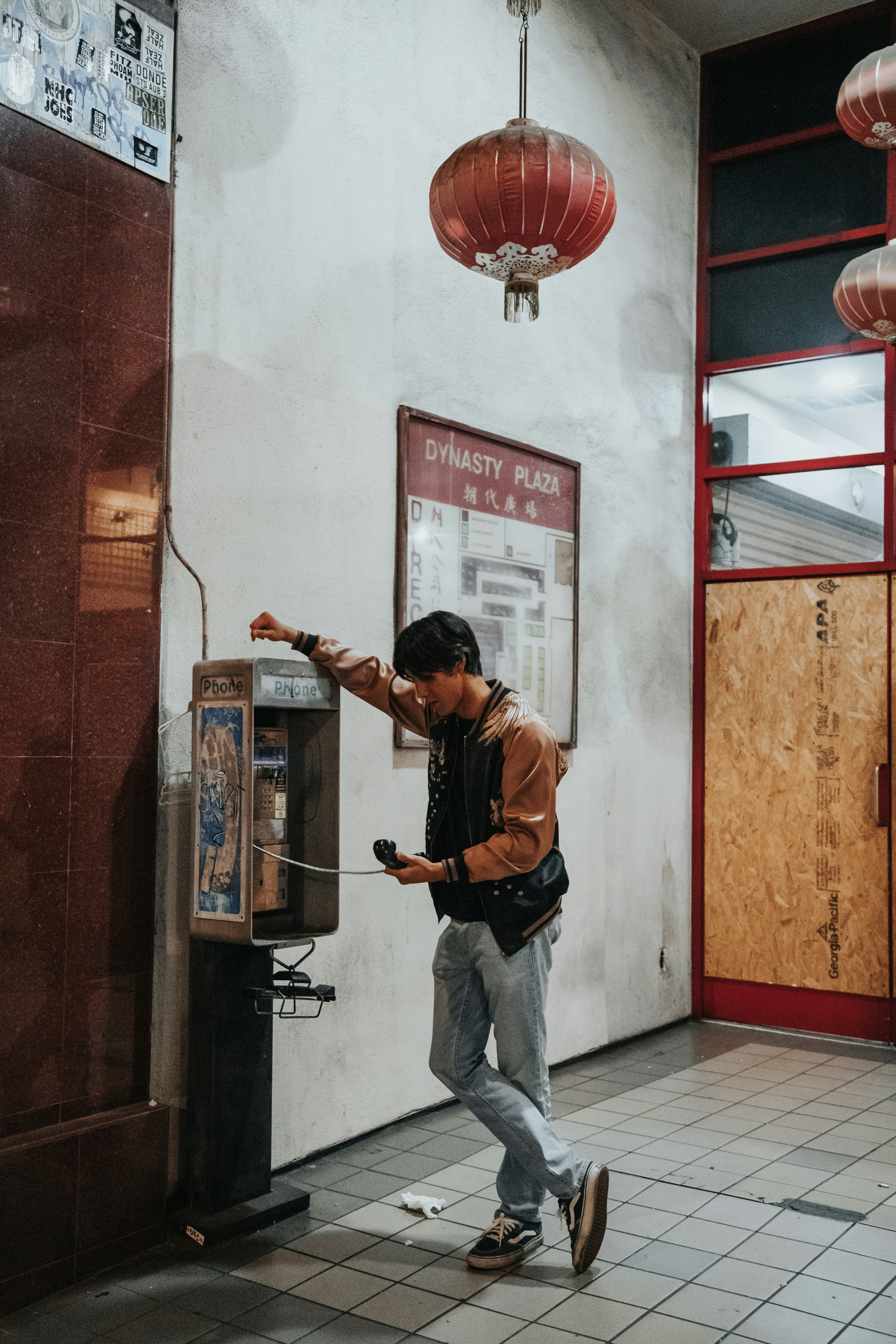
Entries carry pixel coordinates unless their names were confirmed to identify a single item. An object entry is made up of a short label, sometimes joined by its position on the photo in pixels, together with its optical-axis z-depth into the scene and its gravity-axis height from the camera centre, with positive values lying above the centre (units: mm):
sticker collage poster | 3277 +1813
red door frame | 6254 +729
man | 3189 -573
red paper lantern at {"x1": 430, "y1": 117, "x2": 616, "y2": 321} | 3316 +1422
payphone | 3439 -589
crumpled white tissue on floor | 3709 -1594
